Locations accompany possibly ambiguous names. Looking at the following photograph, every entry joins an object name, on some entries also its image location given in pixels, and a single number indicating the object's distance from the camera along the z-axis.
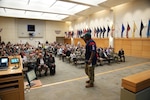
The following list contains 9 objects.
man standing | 3.33
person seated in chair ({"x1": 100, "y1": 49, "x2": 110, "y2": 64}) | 7.11
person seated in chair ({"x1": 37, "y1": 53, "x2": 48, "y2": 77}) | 4.95
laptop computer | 2.59
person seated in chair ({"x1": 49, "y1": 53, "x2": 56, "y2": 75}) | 5.18
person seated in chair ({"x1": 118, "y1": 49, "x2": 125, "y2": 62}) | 7.80
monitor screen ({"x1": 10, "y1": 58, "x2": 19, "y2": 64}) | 3.00
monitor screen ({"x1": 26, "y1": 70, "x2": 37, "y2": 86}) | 3.61
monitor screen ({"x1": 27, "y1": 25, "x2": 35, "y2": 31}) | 18.41
